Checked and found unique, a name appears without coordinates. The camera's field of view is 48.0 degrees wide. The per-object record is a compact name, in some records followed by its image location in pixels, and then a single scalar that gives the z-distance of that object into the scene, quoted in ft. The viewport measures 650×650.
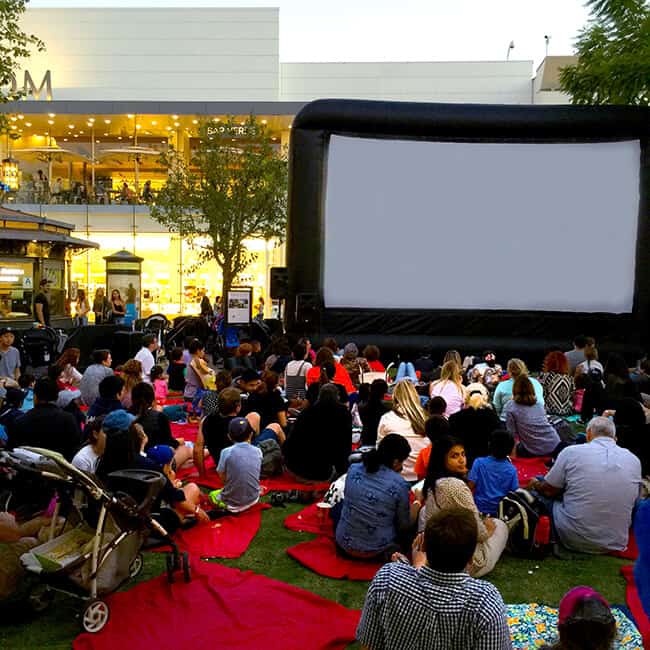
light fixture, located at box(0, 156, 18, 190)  67.92
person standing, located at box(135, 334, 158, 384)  35.77
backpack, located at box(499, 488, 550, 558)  16.66
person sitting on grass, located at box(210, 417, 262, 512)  19.25
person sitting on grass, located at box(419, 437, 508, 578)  14.92
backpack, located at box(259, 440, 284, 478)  22.98
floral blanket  12.27
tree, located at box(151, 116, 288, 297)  71.46
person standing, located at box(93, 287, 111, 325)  74.90
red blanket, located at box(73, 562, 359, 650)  12.72
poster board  53.52
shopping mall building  99.19
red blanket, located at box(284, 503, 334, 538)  18.50
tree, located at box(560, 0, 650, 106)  53.83
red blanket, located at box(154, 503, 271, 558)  17.01
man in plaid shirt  7.79
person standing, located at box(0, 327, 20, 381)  34.42
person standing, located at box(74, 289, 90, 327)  70.44
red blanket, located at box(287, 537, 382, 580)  15.67
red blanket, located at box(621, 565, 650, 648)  13.22
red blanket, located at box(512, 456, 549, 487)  23.64
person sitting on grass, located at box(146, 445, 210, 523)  15.89
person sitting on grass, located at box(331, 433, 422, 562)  15.60
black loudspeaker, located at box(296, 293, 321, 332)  47.44
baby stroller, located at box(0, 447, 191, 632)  12.96
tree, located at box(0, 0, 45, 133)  47.83
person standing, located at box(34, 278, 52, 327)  57.16
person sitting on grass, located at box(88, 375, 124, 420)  22.18
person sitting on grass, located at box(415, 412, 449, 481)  18.67
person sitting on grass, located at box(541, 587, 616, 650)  6.89
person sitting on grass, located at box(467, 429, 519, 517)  16.99
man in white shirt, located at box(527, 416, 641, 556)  16.22
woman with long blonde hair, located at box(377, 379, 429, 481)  21.04
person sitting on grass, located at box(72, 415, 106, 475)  16.53
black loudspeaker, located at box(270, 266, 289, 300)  48.62
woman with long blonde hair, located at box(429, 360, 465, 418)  27.73
